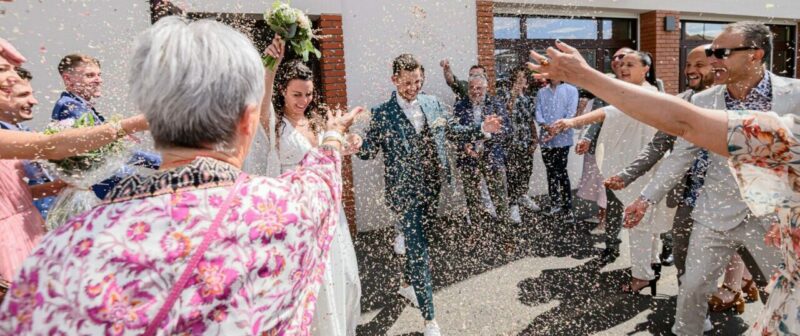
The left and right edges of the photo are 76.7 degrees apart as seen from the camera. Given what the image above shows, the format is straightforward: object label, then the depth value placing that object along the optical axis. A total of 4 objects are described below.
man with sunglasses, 2.94
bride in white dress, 2.92
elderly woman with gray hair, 1.01
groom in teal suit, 3.64
